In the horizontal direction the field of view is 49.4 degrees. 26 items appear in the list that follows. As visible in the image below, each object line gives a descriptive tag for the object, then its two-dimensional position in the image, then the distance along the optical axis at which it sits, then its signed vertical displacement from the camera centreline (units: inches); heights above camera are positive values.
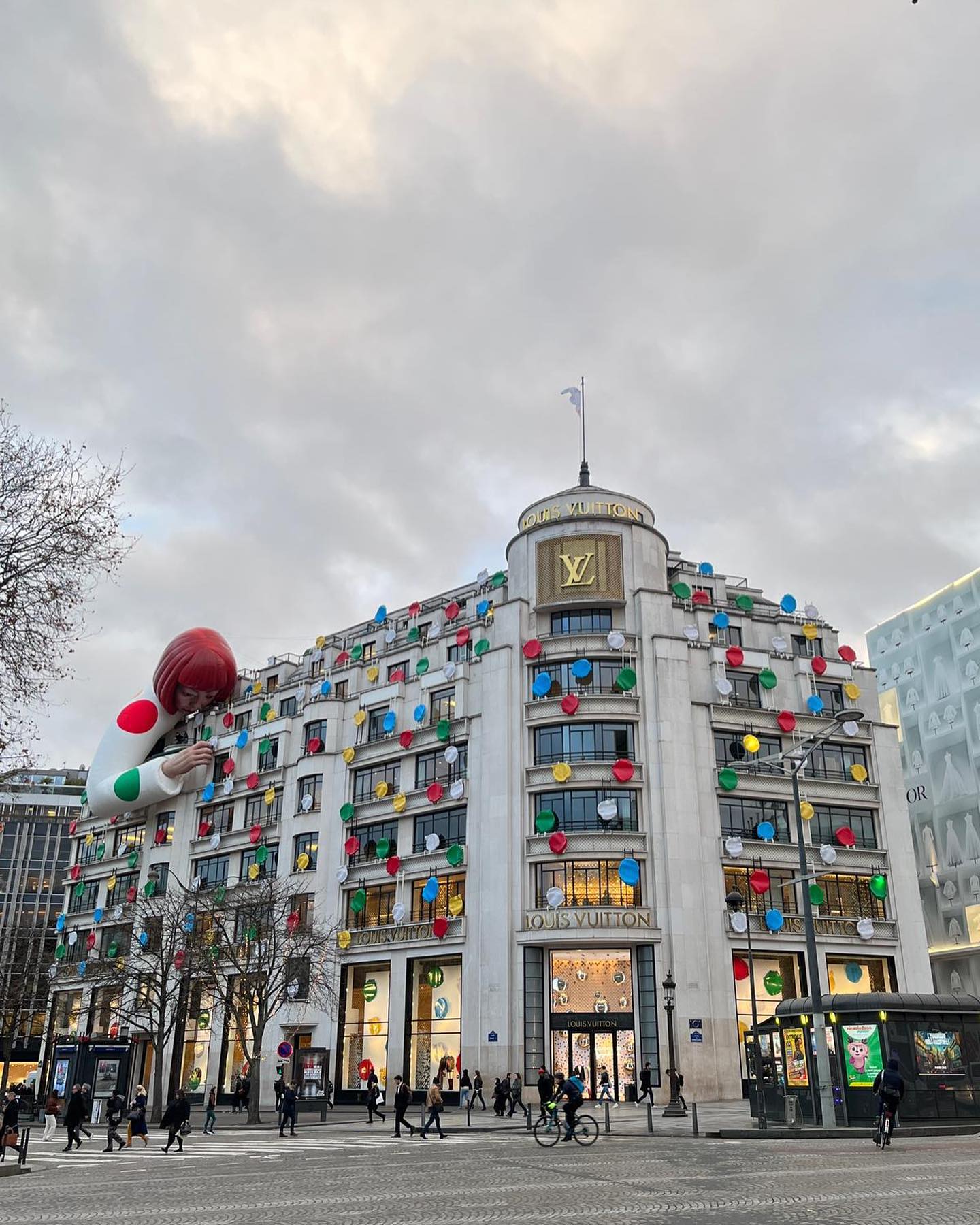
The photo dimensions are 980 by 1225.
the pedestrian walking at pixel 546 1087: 1222.9 -50.3
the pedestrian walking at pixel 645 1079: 1431.6 -50.4
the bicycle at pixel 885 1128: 896.9 -67.3
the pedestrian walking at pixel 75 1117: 1161.4 -79.0
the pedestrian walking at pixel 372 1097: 1569.8 -79.0
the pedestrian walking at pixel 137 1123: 1190.3 -87.4
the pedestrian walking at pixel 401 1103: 1235.9 -68.1
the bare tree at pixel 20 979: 2662.4 +165.4
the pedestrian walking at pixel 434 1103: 1189.7 -65.8
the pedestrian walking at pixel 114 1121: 1149.1 -84.1
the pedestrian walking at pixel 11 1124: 949.2 -74.9
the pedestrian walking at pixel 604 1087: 1322.0 -56.0
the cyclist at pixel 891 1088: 896.9 -36.8
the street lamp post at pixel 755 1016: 1155.9 +39.8
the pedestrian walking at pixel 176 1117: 1097.8 -75.9
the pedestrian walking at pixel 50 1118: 1294.4 -90.0
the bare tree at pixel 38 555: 765.3 +324.3
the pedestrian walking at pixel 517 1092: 1683.4 -77.7
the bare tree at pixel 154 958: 1892.2 +154.3
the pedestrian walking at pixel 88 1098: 1587.4 -84.8
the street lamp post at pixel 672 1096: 1497.4 -77.2
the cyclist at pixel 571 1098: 1019.3 -51.6
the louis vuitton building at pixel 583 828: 1967.3 +404.9
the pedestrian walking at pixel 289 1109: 1346.0 -81.0
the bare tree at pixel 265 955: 1814.7 +151.5
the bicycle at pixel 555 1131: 1052.5 -84.8
